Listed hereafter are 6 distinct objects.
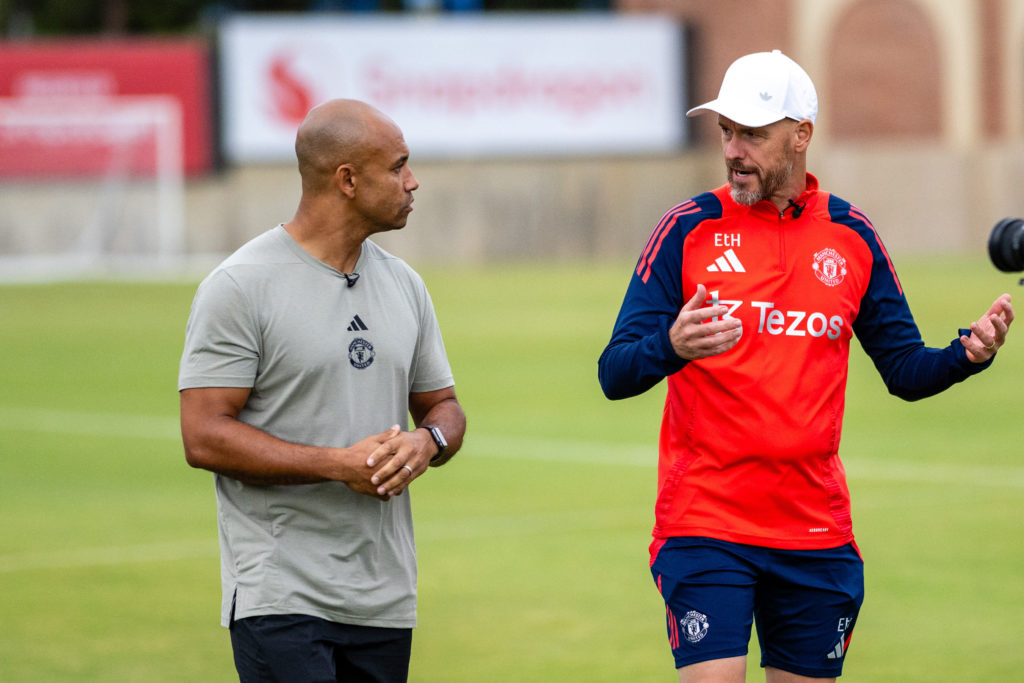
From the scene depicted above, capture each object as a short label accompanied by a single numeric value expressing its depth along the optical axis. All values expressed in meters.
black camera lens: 9.55
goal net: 81.31
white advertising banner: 84.06
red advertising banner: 81.25
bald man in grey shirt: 9.18
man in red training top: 10.04
